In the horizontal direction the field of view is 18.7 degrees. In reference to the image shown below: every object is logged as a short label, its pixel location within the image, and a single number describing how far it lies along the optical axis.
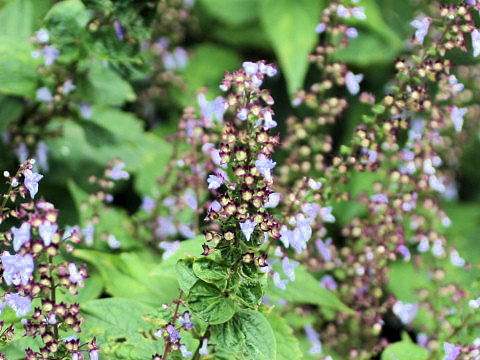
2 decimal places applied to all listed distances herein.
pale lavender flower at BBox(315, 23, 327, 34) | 0.94
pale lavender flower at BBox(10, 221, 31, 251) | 0.76
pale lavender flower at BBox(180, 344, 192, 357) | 0.82
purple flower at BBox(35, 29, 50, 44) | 0.97
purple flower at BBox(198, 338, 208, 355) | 0.82
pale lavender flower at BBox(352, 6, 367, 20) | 0.93
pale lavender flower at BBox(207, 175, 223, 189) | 0.79
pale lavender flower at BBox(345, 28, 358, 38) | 0.95
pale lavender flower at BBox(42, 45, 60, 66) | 0.99
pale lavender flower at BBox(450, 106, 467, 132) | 0.92
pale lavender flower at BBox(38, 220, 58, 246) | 0.76
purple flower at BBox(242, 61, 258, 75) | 0.79
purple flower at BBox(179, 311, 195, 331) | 0.82
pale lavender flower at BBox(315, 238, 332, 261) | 0.97
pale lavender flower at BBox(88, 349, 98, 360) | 0.80
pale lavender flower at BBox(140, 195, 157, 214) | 1.05
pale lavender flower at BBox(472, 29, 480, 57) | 0.87
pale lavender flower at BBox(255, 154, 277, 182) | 0.78
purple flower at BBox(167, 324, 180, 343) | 0.81
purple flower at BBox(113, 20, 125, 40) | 0.98
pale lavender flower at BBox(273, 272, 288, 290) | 0.88
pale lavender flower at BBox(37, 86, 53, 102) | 1.00
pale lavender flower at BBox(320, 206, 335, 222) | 0.92
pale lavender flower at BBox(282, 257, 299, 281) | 0.87
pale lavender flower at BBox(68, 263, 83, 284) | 0.78
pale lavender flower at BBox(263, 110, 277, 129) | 0.79
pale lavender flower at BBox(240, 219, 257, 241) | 0.78
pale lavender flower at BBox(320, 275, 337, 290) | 1.01
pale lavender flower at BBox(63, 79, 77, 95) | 1.00
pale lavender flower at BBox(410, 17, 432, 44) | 0.88
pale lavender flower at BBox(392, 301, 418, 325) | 0.95
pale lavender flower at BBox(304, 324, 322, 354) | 0.98
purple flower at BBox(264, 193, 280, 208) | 0.81
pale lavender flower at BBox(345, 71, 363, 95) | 0.93
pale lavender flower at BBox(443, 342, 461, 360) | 0.88
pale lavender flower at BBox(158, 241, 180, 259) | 0.91
